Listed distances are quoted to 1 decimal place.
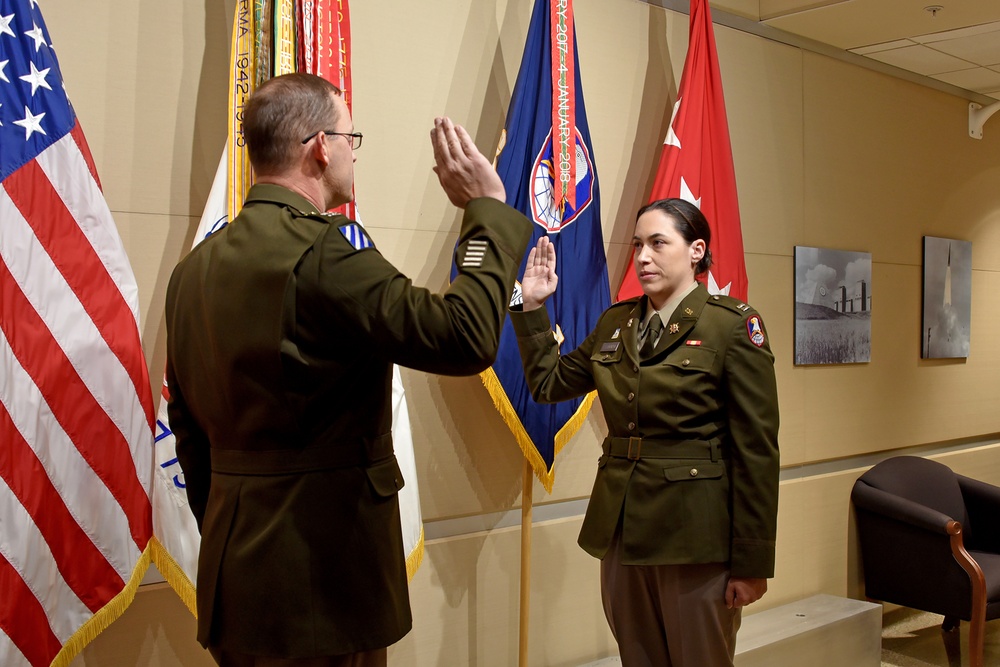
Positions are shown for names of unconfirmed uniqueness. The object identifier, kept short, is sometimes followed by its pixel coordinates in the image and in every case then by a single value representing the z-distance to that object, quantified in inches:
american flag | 82.6
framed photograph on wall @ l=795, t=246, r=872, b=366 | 178.4
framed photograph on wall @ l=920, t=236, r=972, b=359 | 207.8
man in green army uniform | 54.8
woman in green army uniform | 93.1
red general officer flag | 142.5
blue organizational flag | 123.6
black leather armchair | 160.4
